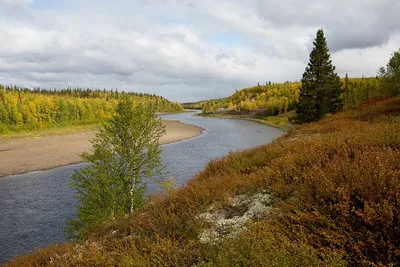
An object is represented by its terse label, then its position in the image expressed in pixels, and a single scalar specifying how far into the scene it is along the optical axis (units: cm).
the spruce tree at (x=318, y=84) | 3856
